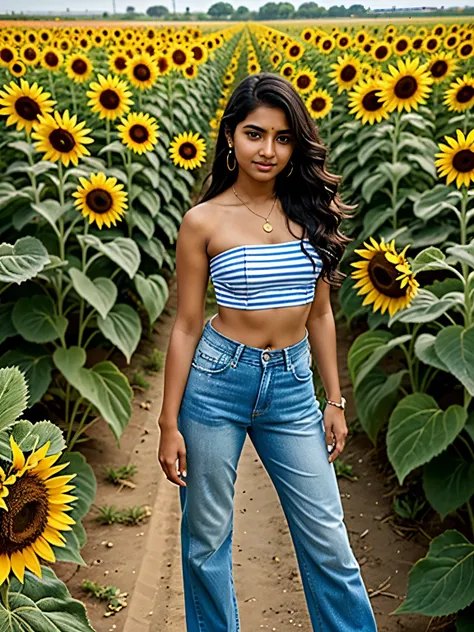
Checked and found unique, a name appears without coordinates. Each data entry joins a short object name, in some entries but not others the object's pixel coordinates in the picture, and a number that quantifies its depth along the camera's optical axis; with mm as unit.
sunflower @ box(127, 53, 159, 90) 6586
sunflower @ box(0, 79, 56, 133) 4535
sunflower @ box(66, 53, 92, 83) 6855
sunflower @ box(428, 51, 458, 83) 6641
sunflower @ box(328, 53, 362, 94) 7469
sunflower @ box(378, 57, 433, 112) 5242
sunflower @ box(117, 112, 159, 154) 5371
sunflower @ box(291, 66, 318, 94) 8609
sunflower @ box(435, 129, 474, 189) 3865
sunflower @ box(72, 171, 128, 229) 4273
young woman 2281
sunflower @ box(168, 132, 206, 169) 5934
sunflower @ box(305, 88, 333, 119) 7496
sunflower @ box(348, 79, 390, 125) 5668
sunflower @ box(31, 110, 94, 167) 4281
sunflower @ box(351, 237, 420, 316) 2990
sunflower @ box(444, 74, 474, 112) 5473
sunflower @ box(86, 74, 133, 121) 5434
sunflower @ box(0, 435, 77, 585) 1607
